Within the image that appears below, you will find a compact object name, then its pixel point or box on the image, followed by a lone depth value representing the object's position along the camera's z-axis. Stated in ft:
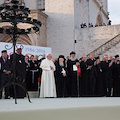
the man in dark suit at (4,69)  54.44
